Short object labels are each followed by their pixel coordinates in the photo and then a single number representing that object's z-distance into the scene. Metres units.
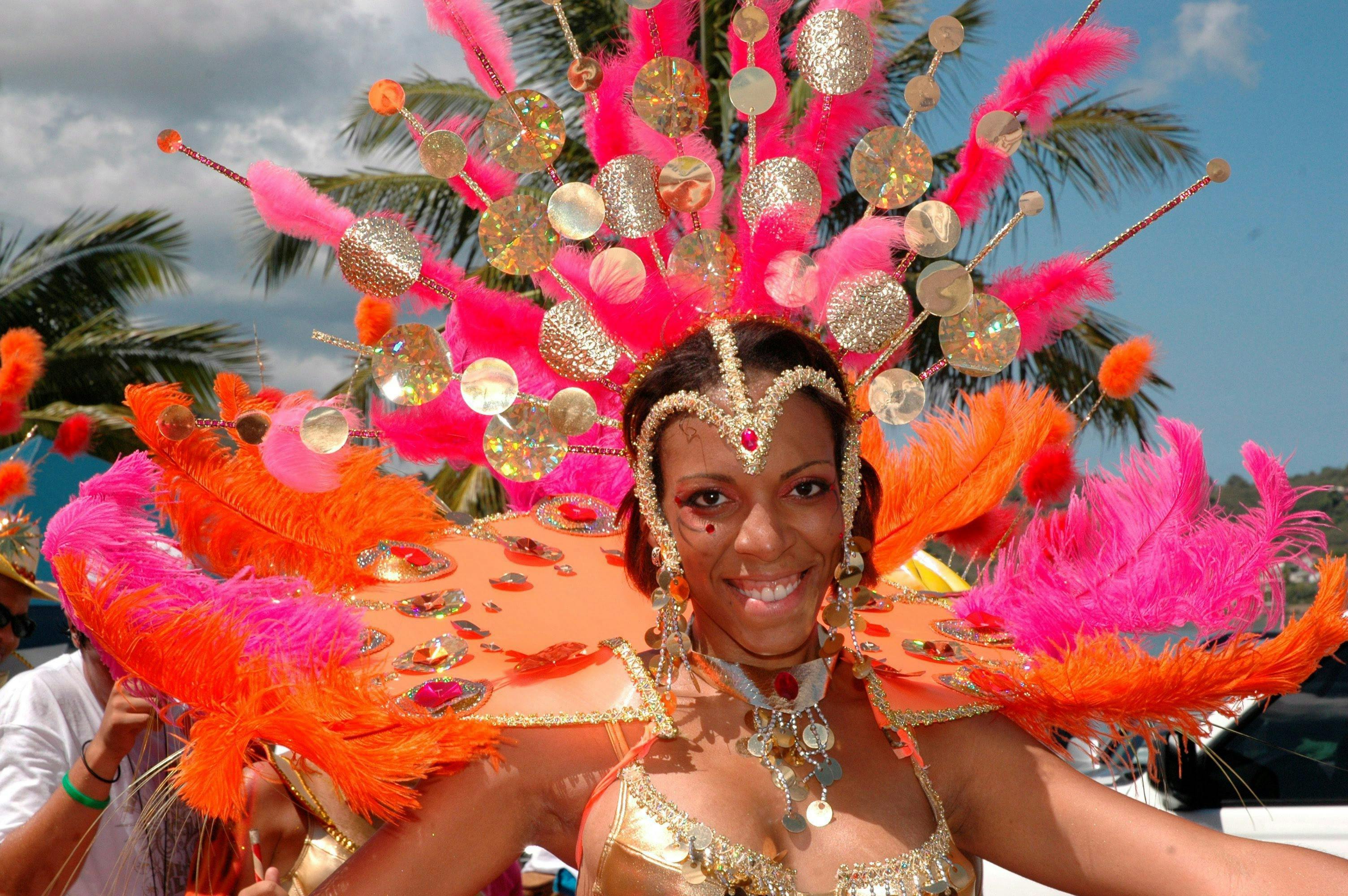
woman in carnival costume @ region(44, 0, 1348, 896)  1.76
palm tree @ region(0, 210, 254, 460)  12.80
